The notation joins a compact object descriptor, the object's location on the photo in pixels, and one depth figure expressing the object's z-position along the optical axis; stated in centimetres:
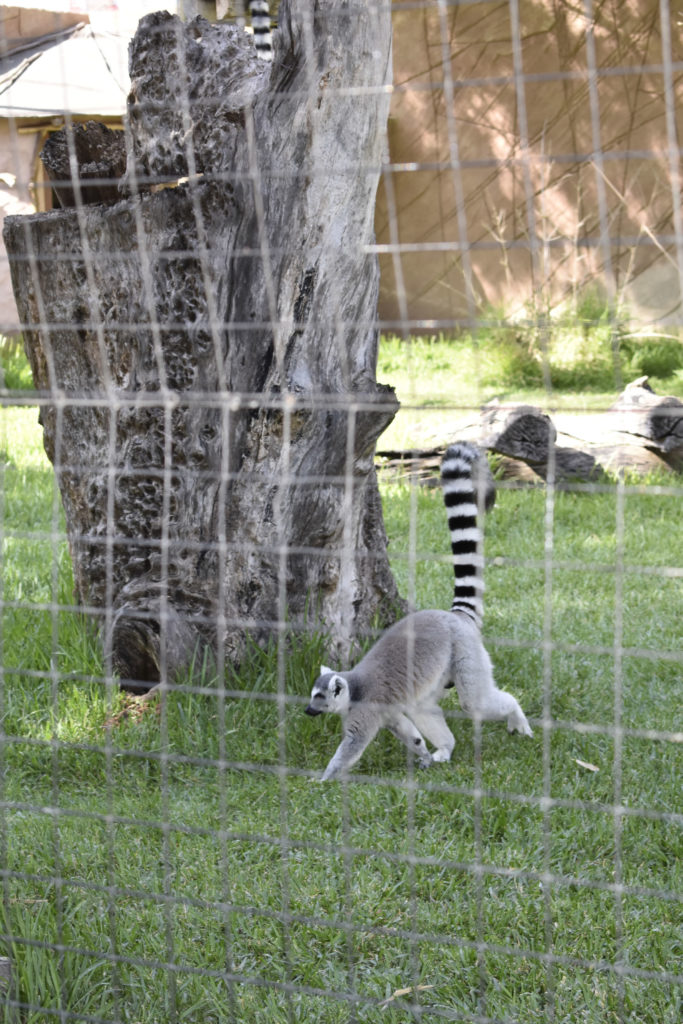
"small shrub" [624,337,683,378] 1831
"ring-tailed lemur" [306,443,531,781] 657
